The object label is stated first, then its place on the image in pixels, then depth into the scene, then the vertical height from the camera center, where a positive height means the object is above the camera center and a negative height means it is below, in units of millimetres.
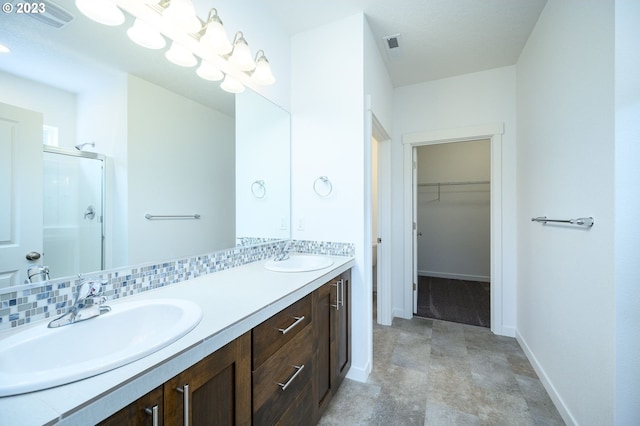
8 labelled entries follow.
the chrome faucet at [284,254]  1833 -308
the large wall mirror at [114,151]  848 +272
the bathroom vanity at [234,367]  523 -438
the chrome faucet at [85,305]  803 -307
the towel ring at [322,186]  2006 +200
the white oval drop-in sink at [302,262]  1776 -346
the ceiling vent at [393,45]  2181 +1452
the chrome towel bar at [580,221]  1273 -48
